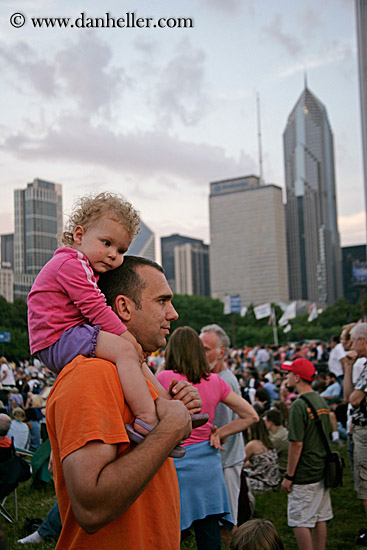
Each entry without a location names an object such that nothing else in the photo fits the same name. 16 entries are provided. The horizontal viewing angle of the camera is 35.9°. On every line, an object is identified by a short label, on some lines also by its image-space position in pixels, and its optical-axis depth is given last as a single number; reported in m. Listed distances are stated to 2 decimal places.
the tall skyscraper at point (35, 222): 119.44
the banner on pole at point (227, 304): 41.19
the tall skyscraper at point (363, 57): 100.00
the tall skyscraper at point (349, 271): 189.38
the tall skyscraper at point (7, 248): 135.75
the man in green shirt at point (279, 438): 9.03
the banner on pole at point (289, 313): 41.66
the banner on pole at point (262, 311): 35.28
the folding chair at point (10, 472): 7.13
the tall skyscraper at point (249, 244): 163.25
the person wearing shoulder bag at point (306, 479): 5.30
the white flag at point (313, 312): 42.75
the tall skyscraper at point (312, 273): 191.62
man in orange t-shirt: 1.68
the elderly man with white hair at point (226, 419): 5.31
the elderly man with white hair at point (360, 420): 5.84
